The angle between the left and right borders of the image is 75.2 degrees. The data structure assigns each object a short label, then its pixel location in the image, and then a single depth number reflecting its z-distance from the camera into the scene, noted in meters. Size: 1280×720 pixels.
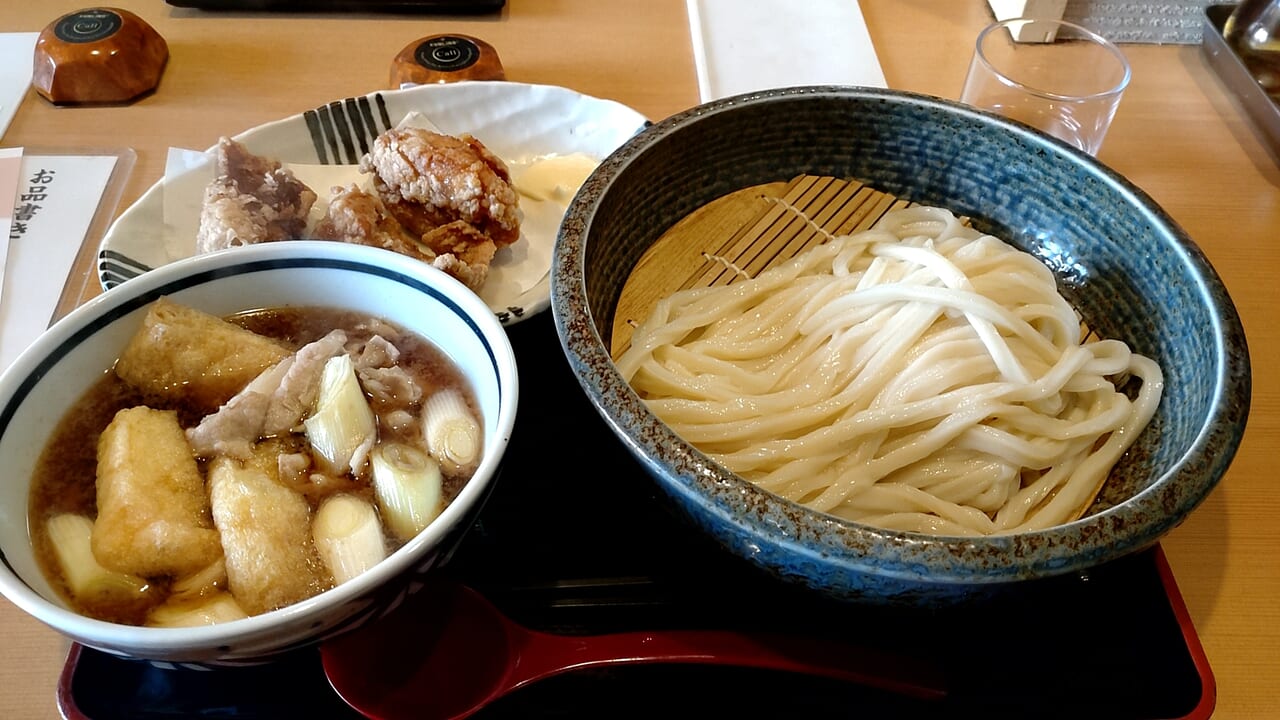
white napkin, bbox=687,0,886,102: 0.57
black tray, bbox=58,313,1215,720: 0.28
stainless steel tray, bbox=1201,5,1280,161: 0.52
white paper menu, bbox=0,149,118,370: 0.41
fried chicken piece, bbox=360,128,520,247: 0.42
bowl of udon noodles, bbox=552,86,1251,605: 0.24
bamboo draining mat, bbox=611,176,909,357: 0.38
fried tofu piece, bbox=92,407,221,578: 0.25
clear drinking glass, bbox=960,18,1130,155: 0.51
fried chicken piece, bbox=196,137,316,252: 0.38
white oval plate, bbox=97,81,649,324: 0.41
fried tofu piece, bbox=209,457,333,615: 0.24
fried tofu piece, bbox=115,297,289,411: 0.29
